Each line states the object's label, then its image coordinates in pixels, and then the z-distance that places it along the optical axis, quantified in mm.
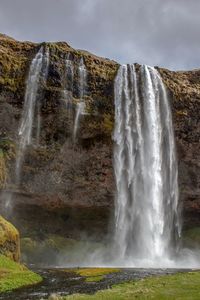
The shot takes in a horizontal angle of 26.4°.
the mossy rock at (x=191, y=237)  57125
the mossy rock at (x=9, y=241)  34250
